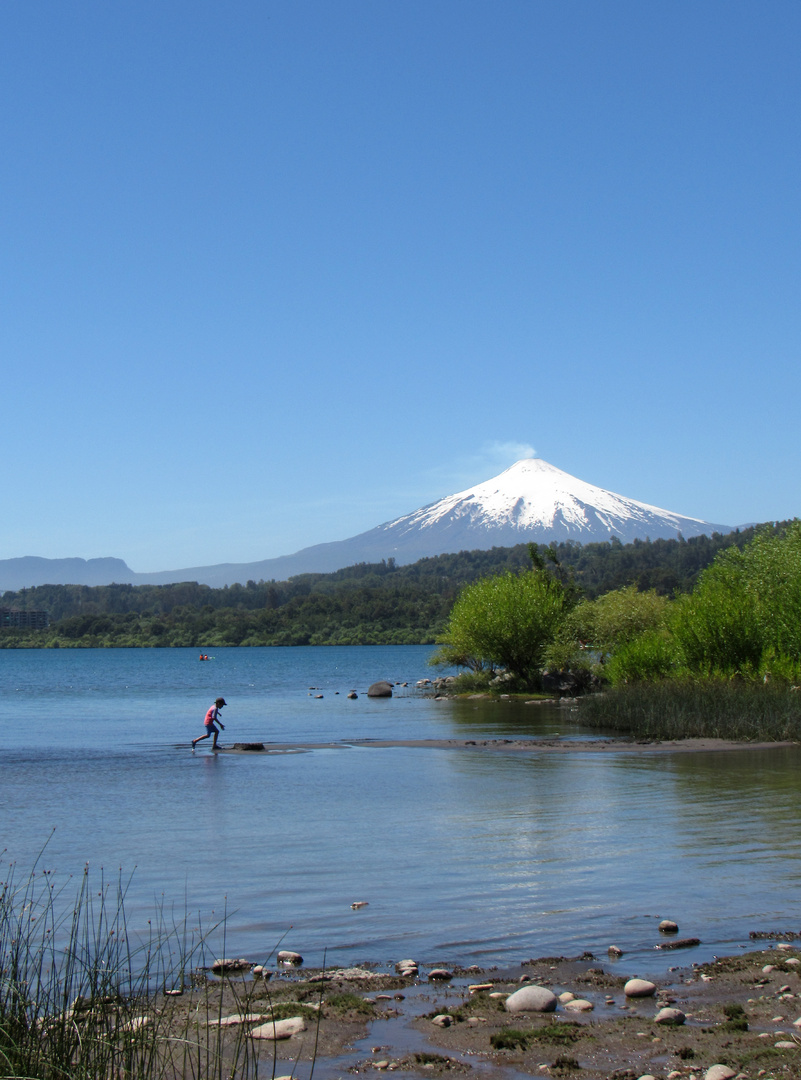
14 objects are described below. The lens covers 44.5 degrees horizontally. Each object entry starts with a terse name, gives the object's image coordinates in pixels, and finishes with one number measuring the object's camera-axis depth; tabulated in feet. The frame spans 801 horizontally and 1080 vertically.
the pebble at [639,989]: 29.40
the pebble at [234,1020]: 27.53
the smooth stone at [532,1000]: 28.63
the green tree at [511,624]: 212.64
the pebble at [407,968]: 32.82
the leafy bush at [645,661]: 153.89
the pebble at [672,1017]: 26.76
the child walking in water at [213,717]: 116.98
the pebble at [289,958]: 34.35
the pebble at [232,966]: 33.06
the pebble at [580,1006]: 28.71
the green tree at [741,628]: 135.85
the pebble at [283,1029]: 26.58
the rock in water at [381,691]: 229.86
